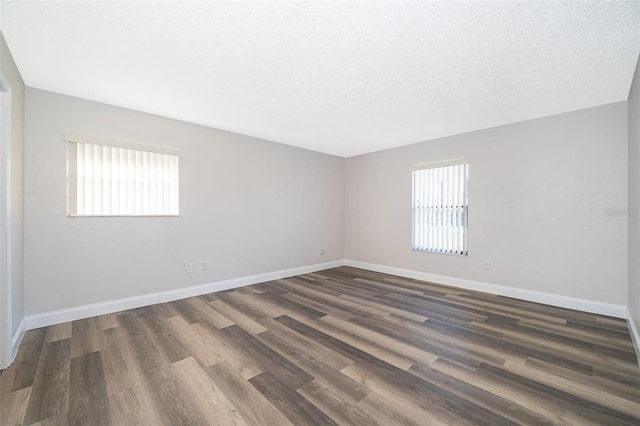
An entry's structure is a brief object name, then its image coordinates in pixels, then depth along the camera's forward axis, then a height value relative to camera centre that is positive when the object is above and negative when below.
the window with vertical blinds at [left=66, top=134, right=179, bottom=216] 3.01 +0.42
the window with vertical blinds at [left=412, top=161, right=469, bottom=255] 4.27 +0.09
